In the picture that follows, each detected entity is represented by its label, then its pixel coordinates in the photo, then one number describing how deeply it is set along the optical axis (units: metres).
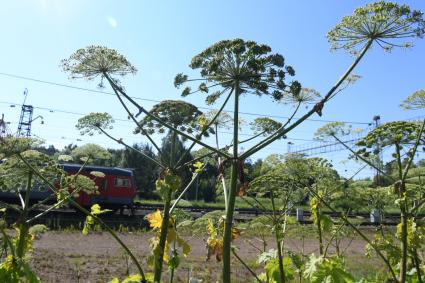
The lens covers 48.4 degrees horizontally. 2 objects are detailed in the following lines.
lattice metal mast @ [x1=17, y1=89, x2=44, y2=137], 44.34
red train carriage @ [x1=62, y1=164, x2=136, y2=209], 29.70
